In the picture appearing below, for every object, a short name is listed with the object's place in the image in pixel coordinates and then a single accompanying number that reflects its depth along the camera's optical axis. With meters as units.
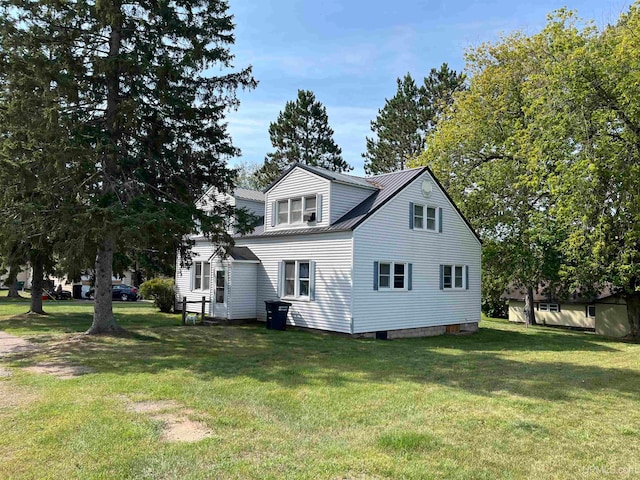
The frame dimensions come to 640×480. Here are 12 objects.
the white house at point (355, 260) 16.64
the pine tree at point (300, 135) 41.84
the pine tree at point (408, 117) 37.88
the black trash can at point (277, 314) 17.70
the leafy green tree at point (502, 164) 22.77
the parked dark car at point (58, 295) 38.84
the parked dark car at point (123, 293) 39.47
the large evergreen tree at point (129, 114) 12.60
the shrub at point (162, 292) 24.52
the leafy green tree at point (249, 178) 58.25
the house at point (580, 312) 30.70
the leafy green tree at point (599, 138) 17.19
